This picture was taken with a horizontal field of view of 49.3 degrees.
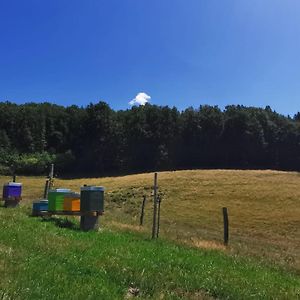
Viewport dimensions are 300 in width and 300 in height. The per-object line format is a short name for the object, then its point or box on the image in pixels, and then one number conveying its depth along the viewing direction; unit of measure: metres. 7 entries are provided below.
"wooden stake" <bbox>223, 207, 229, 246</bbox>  13.47
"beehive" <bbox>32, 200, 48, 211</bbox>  13.54
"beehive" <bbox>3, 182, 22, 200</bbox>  16.37
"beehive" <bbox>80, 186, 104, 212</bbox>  11.81
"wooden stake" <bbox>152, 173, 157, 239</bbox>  11.52
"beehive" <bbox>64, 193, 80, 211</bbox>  12.89
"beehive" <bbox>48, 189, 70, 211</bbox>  12.98
